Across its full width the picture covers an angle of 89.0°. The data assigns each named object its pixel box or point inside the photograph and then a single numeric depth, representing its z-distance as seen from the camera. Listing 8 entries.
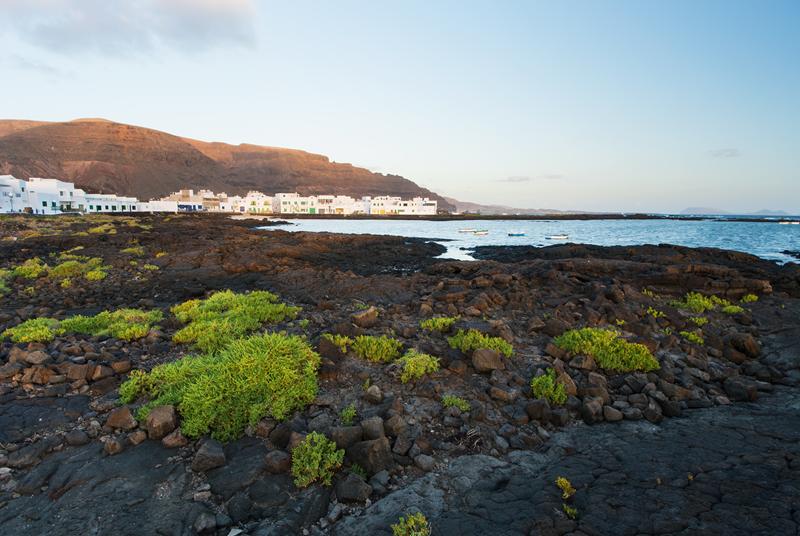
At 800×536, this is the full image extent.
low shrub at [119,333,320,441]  5.91
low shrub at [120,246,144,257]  26.56
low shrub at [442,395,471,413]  6.37
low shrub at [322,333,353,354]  8.18
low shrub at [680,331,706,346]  9.42
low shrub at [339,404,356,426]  5.94
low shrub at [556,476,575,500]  4.45
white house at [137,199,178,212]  119.69
